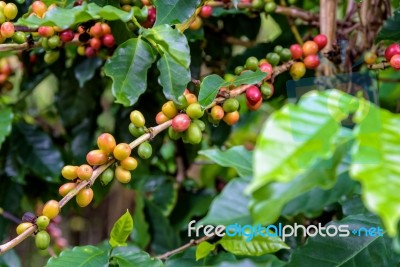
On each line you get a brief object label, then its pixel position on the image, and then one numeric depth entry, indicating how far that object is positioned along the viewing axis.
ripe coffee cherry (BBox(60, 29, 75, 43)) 0.90
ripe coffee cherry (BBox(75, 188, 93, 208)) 0.70
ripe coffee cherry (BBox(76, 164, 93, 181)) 0.69
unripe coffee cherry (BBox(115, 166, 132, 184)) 0.72
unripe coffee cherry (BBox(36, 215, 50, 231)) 0.69
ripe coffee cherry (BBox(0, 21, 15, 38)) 0.78
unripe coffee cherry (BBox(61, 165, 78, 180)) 0.70
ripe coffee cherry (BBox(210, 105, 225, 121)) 0.77
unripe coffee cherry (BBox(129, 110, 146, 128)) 0.73
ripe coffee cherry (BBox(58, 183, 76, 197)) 0.70
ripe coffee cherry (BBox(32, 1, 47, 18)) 0.80
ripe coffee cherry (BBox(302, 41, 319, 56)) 0.93
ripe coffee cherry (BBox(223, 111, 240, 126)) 0.80
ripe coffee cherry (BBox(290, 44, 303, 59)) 0.94
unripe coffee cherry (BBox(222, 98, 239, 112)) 0.78
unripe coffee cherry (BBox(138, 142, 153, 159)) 0.73
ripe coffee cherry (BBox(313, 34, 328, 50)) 0.96
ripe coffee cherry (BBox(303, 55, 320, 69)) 0.93
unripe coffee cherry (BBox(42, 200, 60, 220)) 0.70
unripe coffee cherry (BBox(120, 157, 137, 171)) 0.71
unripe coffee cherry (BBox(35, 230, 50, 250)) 0.70
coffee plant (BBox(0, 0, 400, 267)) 0.43
